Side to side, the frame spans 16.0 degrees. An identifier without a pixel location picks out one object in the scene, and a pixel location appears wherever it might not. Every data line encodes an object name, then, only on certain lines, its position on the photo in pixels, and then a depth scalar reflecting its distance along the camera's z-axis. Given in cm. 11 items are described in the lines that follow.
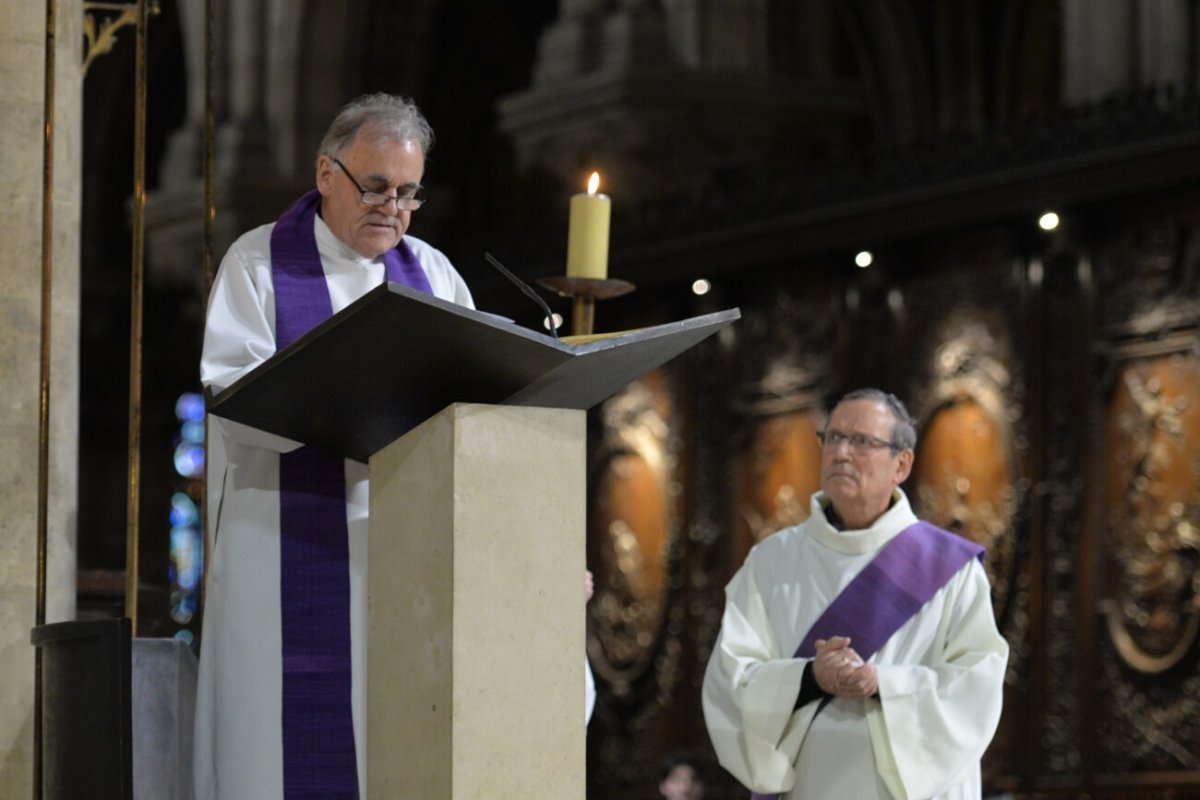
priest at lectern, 746
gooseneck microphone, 654
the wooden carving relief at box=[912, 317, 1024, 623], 2019
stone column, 933
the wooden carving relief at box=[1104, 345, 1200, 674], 1831
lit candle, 858
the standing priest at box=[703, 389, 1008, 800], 954
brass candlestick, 851
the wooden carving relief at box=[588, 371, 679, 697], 2432
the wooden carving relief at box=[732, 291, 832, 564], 2269
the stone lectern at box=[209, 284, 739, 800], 630
